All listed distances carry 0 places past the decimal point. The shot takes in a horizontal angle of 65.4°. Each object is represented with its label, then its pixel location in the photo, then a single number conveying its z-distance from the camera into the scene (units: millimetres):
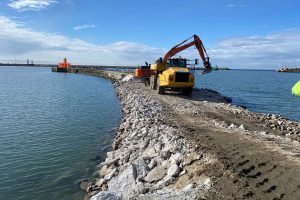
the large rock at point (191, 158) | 6076
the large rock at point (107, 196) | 5119
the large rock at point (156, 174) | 5889
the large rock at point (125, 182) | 5743
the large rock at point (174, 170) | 5737
